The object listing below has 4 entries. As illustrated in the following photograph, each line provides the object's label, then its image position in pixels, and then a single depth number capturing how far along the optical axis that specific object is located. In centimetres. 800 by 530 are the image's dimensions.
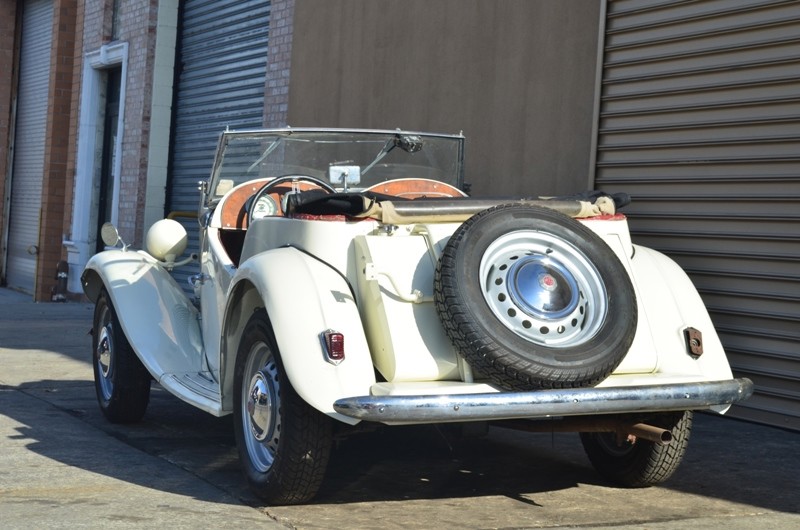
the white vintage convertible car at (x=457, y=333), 424
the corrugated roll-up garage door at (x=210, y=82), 1330
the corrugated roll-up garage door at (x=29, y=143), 1908
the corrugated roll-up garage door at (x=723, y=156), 699
